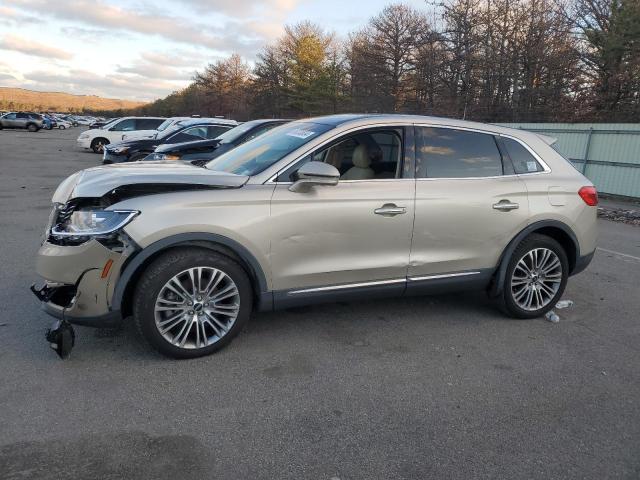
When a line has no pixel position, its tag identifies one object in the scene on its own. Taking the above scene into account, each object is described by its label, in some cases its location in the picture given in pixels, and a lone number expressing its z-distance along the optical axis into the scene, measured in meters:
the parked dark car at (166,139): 14.00
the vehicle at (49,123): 57.18
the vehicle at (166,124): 15.11
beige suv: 3.39
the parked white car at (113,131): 22.89
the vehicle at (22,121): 48.53
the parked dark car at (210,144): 10.25
